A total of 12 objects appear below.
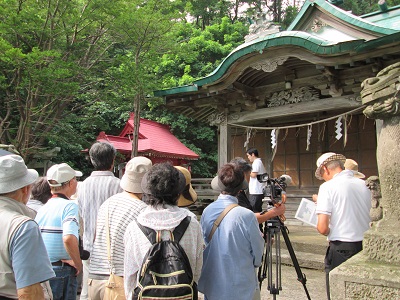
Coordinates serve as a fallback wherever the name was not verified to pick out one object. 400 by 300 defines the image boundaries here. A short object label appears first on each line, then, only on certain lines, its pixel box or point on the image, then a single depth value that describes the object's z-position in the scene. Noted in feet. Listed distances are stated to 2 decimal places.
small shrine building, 50.52
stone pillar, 7.61
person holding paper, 9.96
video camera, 11.43
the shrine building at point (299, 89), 21.21
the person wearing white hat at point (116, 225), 7.71
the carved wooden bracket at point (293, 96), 25.49
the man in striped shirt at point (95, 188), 9.78
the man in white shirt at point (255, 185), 21.43
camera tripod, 11.74
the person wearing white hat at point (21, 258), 5.34
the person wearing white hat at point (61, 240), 8.77
